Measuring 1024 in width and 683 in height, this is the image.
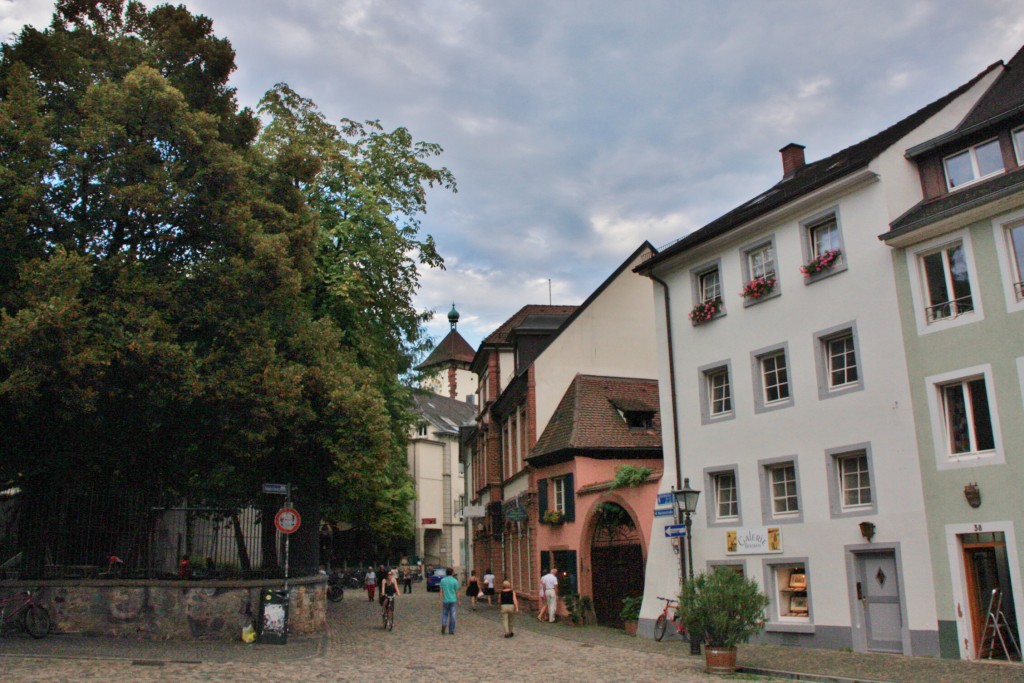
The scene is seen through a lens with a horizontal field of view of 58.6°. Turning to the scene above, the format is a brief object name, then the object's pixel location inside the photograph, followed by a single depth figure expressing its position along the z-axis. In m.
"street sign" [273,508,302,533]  17.61
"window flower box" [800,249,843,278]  17.97
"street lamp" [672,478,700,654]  18.98
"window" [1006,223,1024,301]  14.82
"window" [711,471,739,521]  19.94
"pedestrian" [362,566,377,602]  38.31
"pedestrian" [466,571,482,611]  30.92
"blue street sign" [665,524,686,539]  19.59
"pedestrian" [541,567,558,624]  25.53
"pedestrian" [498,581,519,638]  21.89
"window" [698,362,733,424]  20.48
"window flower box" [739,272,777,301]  19.45
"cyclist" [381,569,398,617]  23.84
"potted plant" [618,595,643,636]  22.52
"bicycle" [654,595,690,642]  20.31
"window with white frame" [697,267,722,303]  21.27
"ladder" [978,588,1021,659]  14.31
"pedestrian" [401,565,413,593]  48.53
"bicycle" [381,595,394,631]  23.83
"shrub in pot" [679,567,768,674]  14.31
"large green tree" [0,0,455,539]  16.20
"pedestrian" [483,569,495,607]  35.75
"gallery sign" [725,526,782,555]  18.56
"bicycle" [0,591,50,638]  17.02
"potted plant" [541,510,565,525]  27.22
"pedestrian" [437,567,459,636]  22.27
